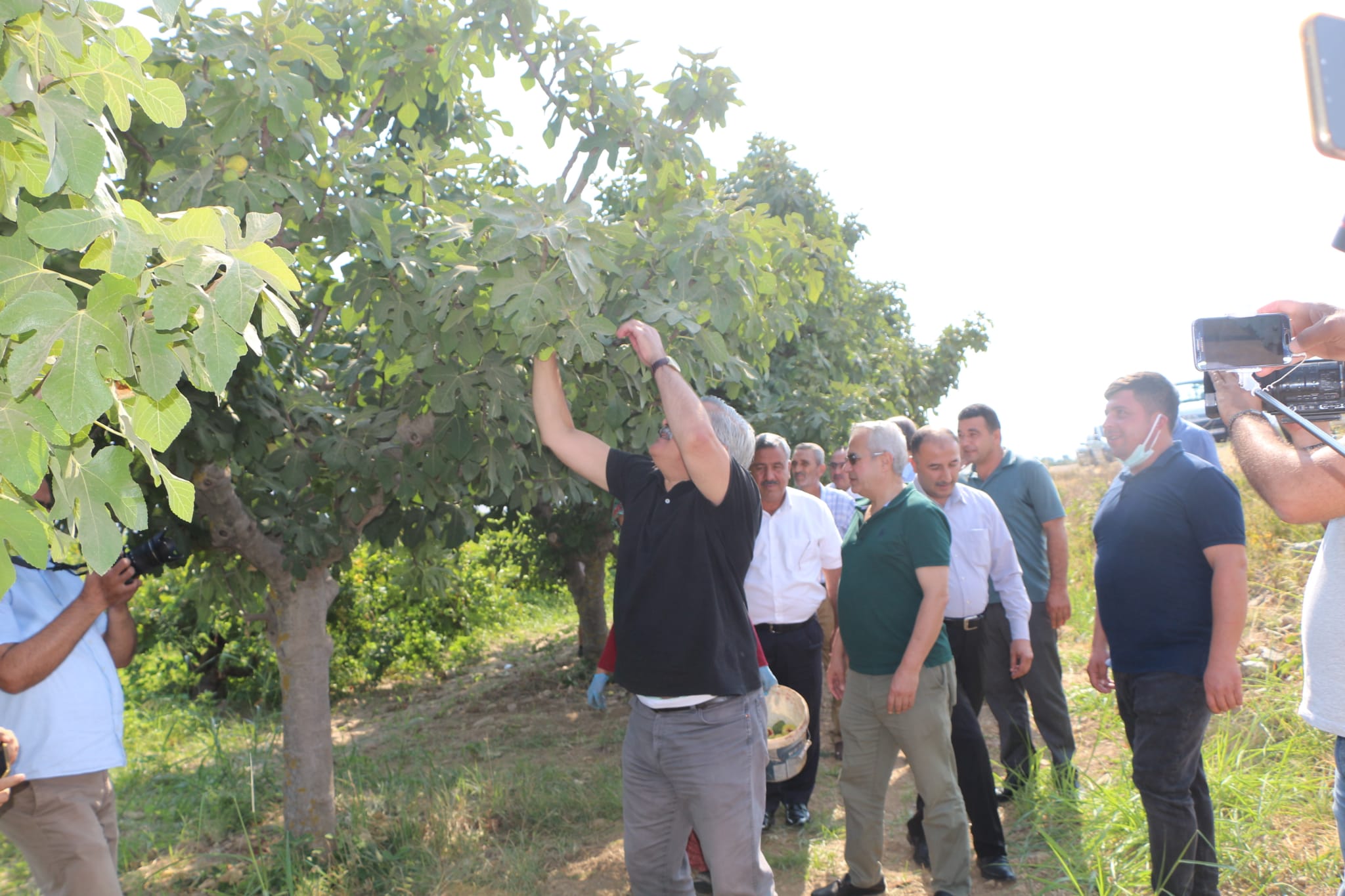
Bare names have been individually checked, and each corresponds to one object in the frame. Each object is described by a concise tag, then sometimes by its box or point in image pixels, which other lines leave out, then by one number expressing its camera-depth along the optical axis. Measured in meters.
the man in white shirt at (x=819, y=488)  5.72
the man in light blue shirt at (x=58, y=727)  2.66
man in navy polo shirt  2.99
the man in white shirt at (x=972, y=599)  3.98
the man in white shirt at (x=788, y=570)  4.54
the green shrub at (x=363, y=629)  9.23
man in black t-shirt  2.71
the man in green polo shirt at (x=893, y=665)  3.52
